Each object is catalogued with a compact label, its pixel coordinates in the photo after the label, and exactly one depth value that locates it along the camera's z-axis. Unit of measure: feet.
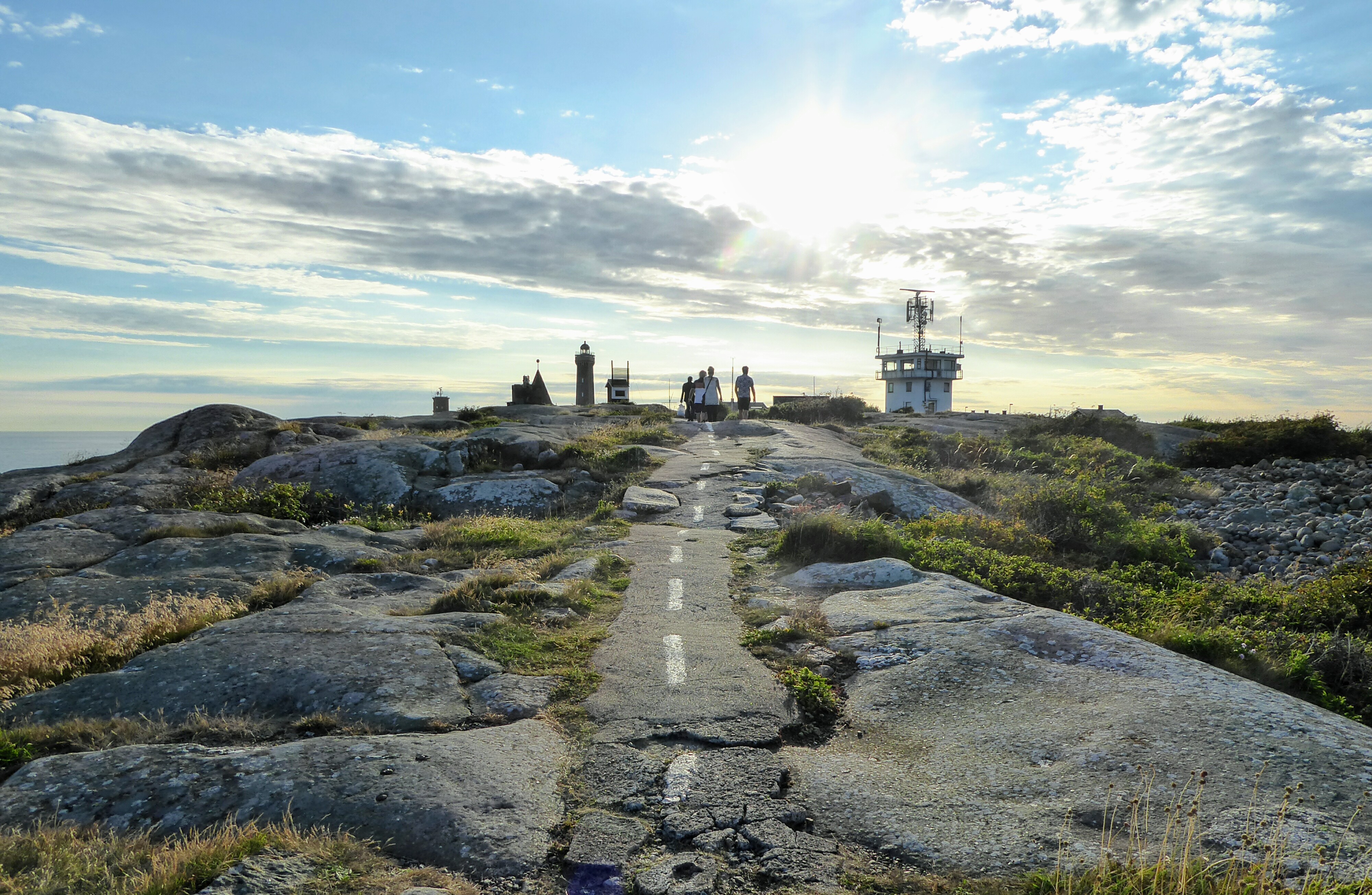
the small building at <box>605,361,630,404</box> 156.66
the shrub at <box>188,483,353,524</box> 43.62
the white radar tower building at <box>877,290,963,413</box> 215.72
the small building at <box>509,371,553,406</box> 130.72
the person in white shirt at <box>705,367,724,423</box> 90.94
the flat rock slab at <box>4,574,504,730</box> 16.47
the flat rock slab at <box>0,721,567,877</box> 11.71
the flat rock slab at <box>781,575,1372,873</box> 11.80
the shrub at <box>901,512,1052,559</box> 36.86
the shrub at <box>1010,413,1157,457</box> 87.76
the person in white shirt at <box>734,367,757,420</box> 89.97
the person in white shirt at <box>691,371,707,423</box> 92.44
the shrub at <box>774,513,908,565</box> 30.83
